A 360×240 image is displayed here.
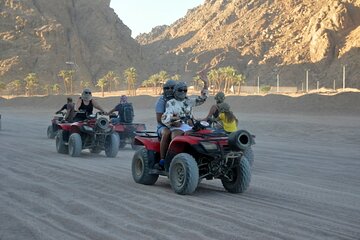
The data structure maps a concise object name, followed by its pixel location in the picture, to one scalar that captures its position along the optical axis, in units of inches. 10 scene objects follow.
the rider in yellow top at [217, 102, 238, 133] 491.8
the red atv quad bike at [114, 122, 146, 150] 753.6
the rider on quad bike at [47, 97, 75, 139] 685.2
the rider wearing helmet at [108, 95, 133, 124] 747.4
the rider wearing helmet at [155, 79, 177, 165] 390.9
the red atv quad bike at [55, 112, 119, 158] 638.5
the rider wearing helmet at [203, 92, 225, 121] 510.6
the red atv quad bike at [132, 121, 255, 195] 359.3
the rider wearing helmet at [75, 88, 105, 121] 648.4
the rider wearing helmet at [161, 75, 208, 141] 382.3
